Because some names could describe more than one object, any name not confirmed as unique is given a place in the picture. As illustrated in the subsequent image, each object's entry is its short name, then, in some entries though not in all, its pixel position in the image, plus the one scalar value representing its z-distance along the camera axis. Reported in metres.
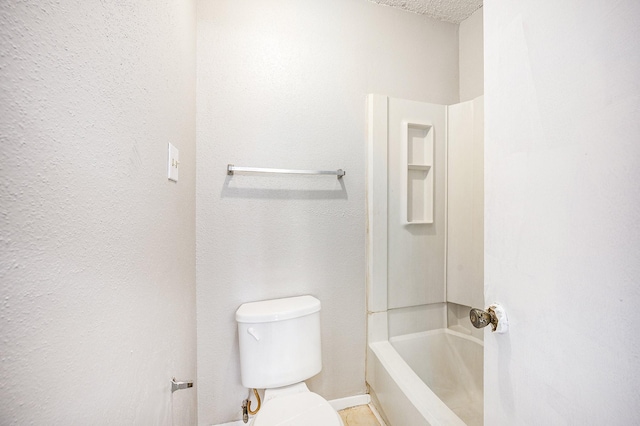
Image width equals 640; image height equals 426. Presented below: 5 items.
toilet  1.12
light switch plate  0.78
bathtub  1.16
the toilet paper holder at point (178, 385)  0.75
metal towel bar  1.22
